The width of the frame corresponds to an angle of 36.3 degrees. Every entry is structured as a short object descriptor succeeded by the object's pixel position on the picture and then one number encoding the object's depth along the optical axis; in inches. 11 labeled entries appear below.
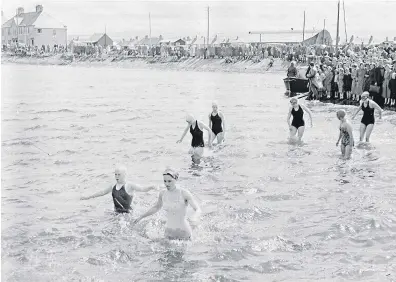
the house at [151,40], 4285.9
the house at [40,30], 4768.7
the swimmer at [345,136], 584.2
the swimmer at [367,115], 663.1
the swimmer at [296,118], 687.7
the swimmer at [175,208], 354.9
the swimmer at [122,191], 408.2
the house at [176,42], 3811.5
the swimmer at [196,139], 589.6
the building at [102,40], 4549.5
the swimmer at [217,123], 663.8
